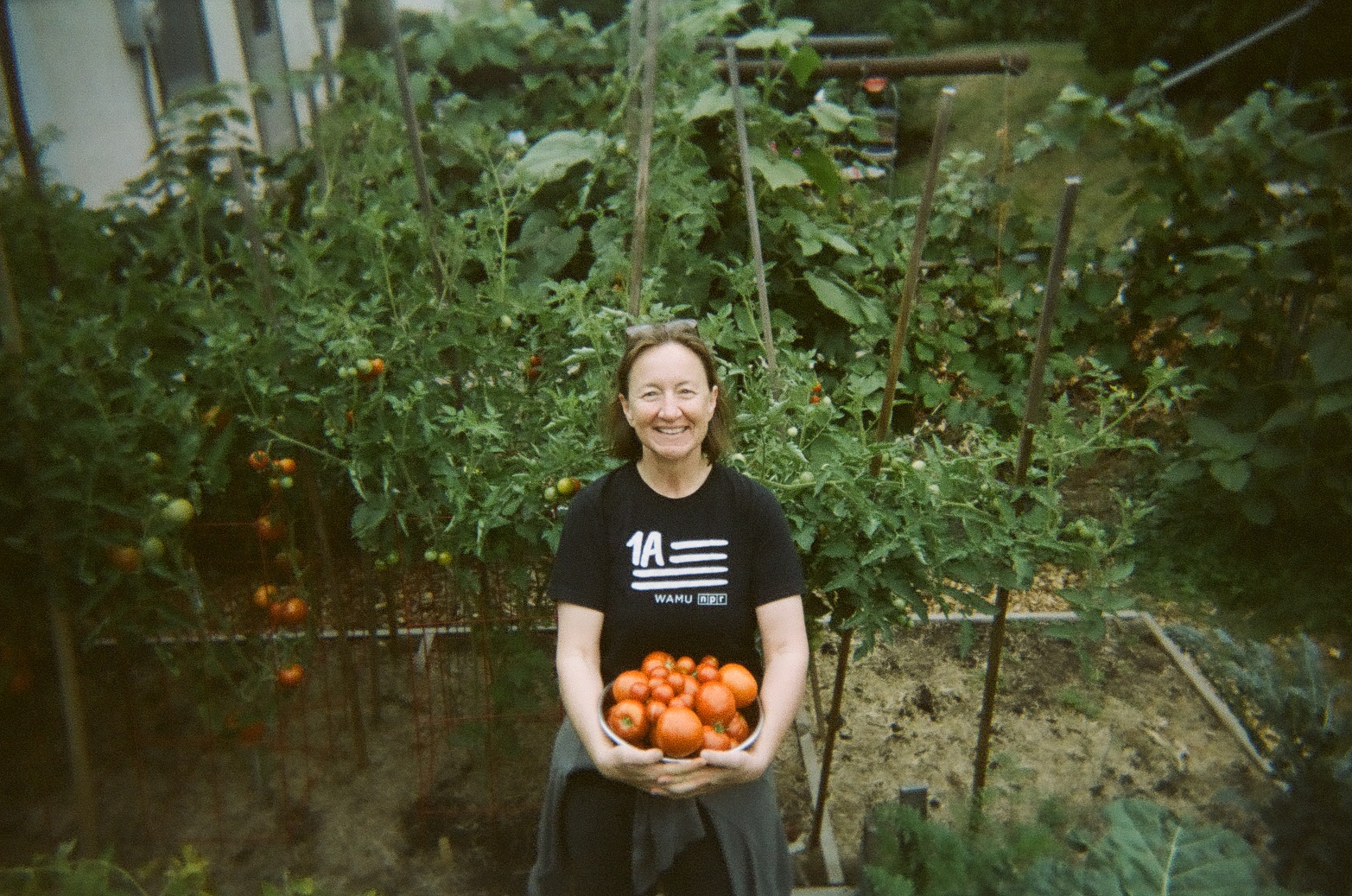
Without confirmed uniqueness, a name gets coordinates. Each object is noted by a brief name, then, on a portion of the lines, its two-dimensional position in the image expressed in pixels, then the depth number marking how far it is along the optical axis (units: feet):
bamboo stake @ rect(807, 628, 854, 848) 7.49
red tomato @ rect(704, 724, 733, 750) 5.56
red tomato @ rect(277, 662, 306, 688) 8.34
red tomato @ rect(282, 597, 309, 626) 8.68
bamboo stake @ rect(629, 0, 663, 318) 7.58
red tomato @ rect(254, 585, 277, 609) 8.69
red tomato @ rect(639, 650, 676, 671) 5.93
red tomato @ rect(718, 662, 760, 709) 5.81
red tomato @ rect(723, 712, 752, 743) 5.74
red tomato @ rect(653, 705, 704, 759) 5.43
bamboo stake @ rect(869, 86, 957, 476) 6.42
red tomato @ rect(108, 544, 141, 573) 6.96
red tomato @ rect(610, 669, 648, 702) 5.73
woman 6.05
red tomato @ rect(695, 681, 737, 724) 5.62
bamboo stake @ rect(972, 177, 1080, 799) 6.41
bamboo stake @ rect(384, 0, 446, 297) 7.19
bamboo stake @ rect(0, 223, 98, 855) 6.36
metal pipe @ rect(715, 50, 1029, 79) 15.52
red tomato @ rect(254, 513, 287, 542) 8.52
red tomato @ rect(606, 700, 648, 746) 5.59
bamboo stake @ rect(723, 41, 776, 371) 8.23
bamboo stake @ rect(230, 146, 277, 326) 7.60
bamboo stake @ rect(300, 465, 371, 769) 8.32
